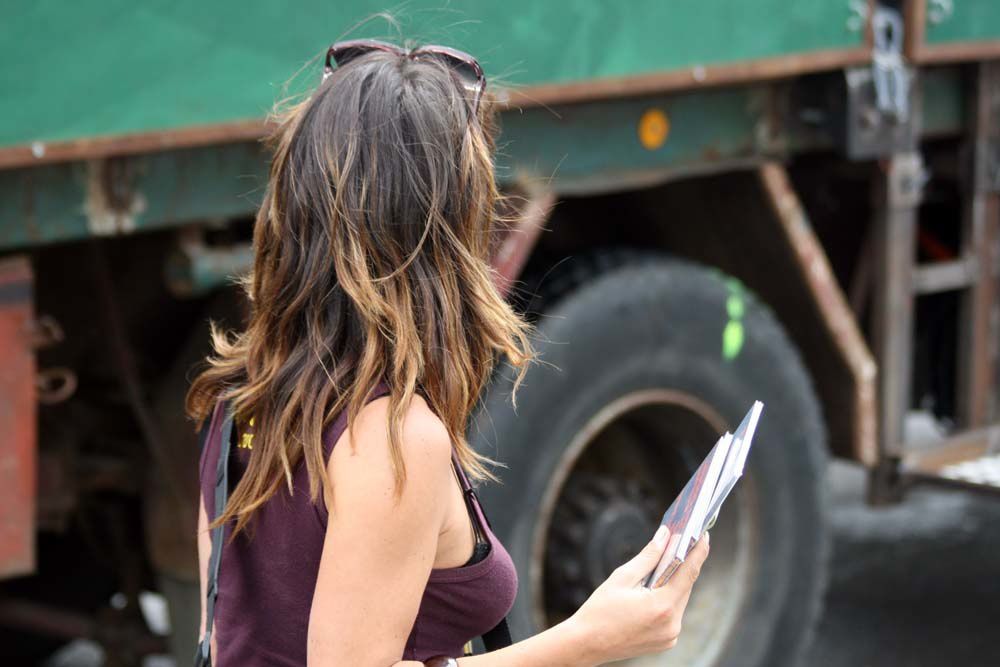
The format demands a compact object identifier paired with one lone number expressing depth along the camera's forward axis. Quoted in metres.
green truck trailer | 8.74
